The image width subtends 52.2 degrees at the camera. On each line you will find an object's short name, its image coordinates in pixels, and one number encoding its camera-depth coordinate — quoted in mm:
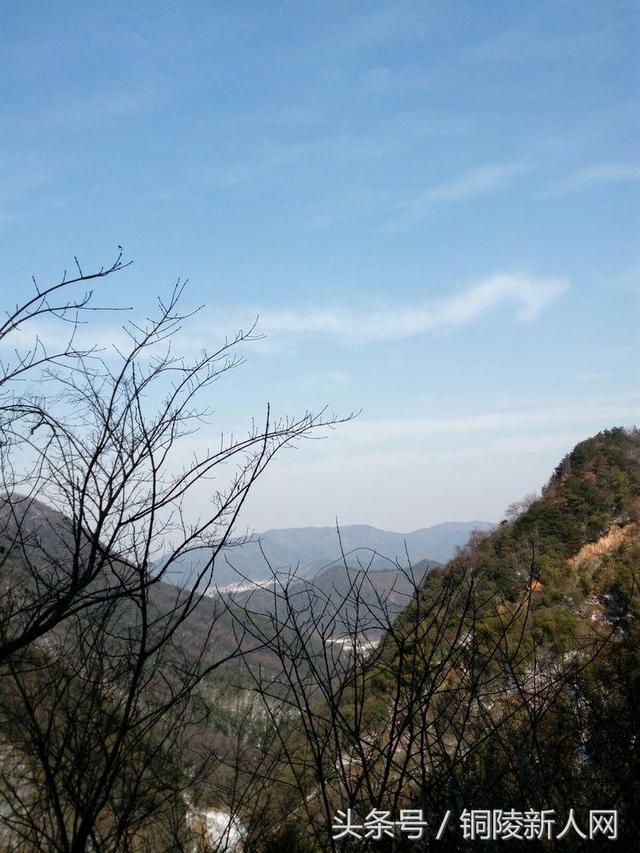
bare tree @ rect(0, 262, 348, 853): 2758
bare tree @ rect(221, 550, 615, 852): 2869
